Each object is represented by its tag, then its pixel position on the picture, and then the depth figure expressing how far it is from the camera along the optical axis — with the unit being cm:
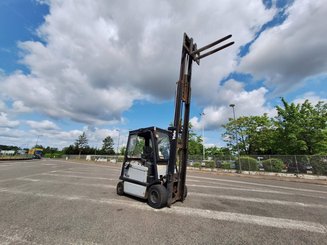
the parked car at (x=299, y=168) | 1858
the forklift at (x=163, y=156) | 566
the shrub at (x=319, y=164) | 1794
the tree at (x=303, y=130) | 2538
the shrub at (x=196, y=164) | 2825
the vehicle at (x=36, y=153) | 5270
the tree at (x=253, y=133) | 3459
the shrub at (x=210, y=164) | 2659
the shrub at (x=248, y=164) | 2223
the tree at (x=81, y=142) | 9796
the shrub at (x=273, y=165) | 2027
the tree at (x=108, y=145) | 10621
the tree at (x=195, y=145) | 4781
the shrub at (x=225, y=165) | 2494
